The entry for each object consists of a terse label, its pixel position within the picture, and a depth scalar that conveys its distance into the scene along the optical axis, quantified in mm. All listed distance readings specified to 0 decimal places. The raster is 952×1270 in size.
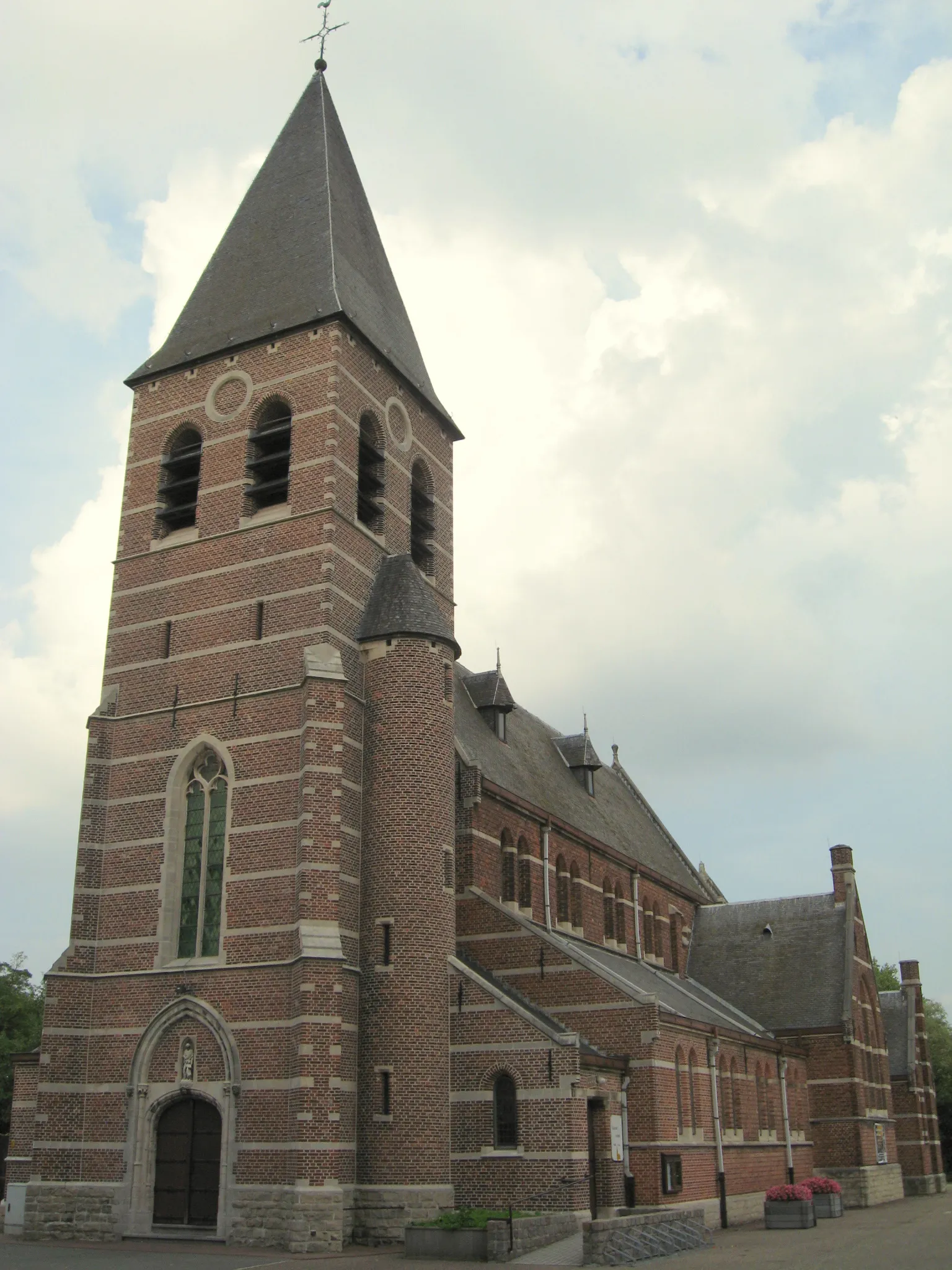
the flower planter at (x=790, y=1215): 25500
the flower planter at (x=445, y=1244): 18156
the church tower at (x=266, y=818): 21359
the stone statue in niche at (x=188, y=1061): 22094
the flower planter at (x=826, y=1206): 28562
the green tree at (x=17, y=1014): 51438
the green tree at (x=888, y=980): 71062
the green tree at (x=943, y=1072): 61000
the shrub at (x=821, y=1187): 28484
